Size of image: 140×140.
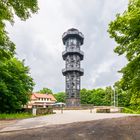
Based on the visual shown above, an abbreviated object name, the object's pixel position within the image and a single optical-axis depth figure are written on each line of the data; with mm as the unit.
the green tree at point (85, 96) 52671
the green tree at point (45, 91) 71064
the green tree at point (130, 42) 6948
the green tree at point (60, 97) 64086
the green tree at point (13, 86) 18782
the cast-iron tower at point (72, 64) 37700
